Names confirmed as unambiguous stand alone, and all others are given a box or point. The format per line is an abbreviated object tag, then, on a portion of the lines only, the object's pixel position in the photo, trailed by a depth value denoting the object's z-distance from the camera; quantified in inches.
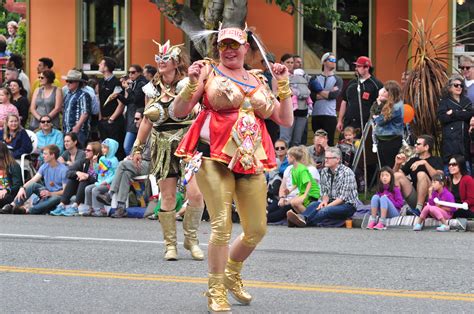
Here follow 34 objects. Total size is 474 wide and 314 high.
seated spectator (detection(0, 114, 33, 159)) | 753.9
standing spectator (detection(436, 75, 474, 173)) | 653.9
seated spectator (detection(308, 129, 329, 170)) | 682.8
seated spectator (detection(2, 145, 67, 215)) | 710.5
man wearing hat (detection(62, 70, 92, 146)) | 771.4
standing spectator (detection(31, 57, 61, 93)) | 836.8
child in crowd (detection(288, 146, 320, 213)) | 622.2
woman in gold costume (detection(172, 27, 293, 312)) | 318.7
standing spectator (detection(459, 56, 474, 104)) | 678.5
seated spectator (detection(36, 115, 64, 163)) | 761.6
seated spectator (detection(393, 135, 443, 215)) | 617.0
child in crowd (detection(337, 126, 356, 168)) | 699.4
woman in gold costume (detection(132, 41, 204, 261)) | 436.1
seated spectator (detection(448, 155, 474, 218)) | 594.2
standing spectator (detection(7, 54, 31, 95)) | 858.8
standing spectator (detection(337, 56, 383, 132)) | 713.0
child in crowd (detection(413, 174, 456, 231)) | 584.4
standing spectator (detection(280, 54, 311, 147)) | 728.3
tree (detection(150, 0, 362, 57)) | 747.4
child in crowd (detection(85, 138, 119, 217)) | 691.4
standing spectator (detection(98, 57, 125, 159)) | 770.8
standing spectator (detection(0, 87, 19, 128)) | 779.4
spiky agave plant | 705.0
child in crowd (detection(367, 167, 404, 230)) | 599.5
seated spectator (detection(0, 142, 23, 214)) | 722.2
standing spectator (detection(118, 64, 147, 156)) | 744.3
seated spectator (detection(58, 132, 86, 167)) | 725.3
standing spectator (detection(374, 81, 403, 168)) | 666.2
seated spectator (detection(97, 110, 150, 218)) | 680.4
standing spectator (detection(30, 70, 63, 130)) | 791.1
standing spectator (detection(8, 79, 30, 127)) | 808.3
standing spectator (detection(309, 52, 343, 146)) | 752.3
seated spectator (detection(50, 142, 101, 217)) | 699.4
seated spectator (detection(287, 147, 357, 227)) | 609.9
